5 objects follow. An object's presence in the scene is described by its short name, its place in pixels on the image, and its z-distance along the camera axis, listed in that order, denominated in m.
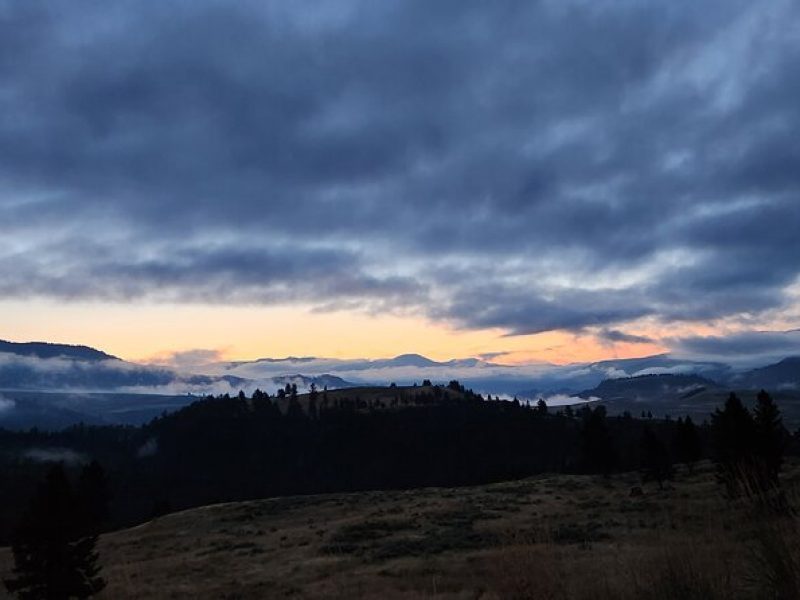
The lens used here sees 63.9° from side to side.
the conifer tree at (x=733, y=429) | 47.22
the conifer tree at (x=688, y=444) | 79.06
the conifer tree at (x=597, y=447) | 95.38
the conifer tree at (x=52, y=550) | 24.25
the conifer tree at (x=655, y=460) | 68.43
